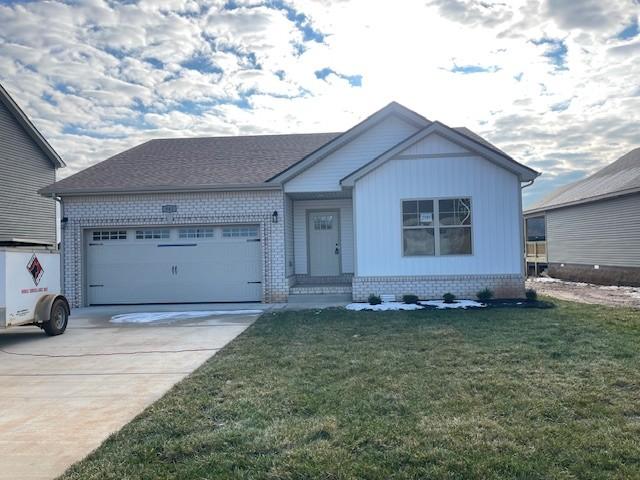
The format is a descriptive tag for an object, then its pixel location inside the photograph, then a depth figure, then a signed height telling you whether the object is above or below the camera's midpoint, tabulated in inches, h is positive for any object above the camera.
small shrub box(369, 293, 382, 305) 521.6 -46.6
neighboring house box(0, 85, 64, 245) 745.0 +138.8
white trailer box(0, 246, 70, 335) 358.9 -19.7
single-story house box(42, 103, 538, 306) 532.4 +44.1
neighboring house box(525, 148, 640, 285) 672.4 +36.2
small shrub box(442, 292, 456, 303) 517.1 -46.0
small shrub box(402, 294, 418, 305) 522.9 -46.5
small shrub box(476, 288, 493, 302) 521.7 -44.3
